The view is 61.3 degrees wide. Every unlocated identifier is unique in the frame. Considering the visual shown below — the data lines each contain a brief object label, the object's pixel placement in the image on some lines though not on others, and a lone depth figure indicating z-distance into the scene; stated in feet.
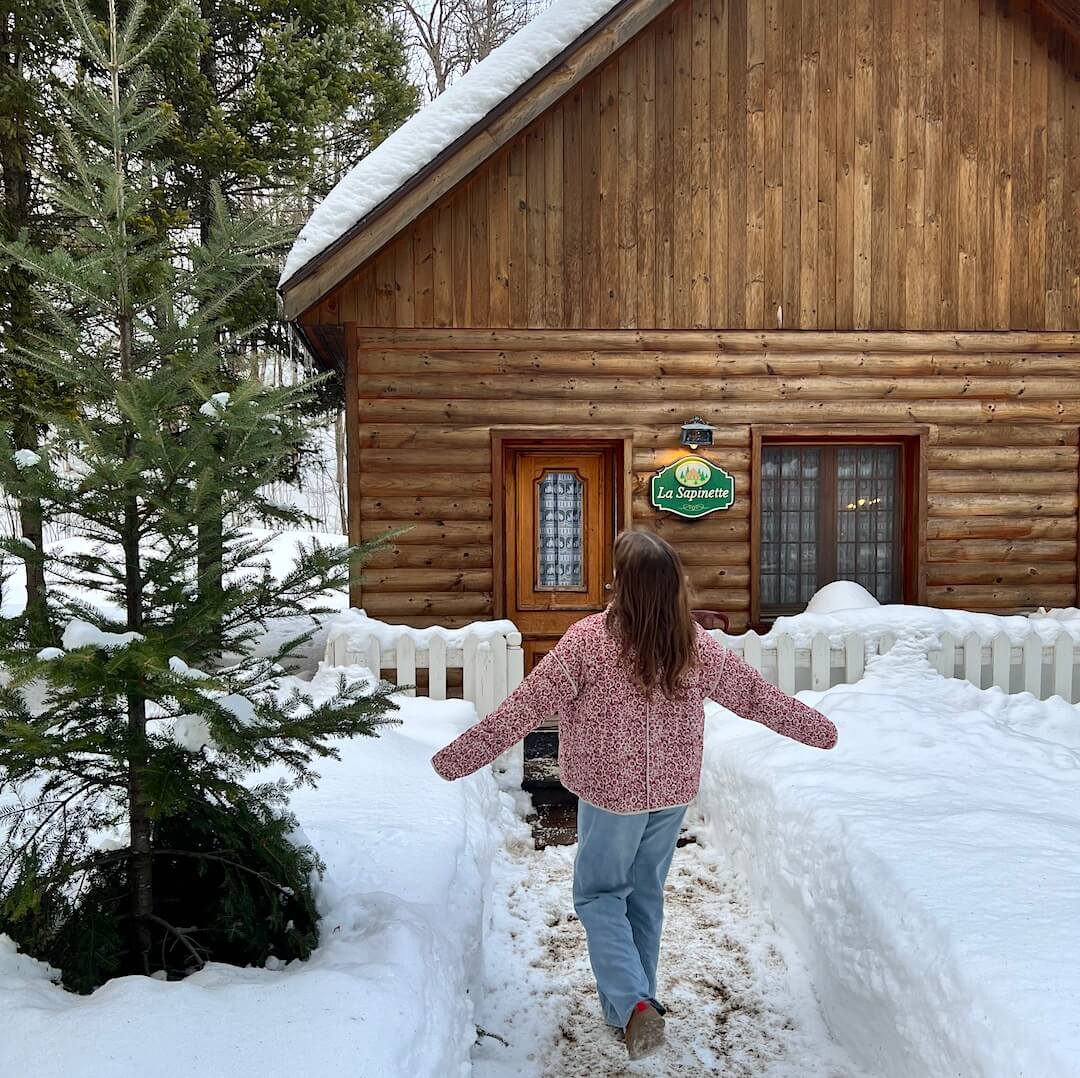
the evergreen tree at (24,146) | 32.65
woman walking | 9.98
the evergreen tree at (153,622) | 8.22
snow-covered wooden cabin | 27.53
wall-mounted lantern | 27.91
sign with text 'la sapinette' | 28.02
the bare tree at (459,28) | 64.34
